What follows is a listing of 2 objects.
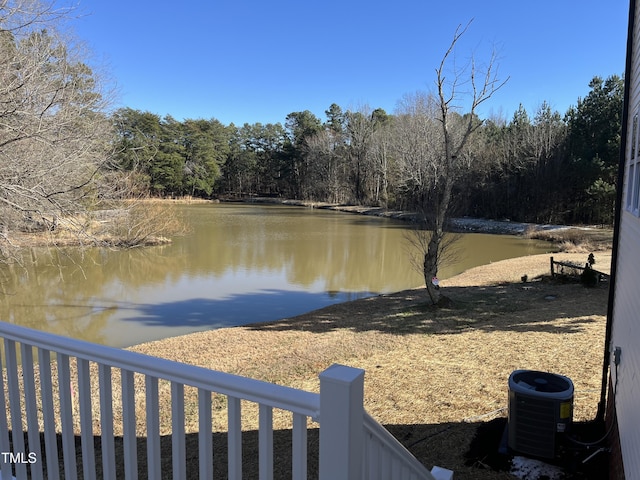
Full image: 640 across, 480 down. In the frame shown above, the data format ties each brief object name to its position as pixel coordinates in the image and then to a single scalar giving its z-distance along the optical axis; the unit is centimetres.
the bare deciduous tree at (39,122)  577
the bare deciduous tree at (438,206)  809
